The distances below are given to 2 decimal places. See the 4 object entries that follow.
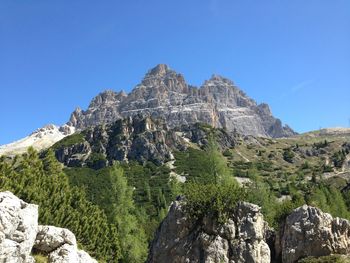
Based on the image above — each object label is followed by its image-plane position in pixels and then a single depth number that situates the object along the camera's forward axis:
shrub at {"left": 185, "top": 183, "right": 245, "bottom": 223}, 43.75
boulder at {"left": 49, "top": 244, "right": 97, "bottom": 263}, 23.41
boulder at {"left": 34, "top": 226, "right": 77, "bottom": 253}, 24.50
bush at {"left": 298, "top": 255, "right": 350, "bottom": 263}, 37.65
